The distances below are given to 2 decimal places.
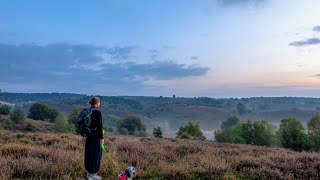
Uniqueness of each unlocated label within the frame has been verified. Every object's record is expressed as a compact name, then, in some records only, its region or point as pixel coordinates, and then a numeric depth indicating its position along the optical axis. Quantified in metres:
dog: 7.11
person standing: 7.90
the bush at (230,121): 140.40
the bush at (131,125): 97.87
